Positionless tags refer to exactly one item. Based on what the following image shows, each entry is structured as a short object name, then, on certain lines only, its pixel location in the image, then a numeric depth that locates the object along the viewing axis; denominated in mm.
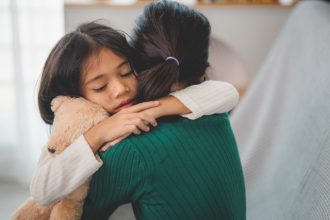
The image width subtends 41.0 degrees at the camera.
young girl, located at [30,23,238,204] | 892
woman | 855
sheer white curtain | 2201
